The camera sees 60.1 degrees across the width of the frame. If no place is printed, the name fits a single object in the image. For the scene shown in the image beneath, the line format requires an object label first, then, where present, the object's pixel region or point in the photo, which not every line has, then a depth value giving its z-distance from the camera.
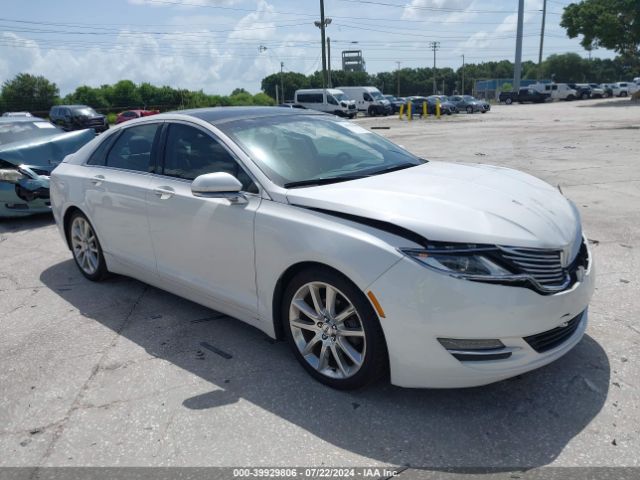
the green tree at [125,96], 57.56
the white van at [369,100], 44.31
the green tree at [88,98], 56.06
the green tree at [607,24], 43.09
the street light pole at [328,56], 48.58
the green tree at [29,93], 51.28
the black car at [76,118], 31.12
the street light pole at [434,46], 111.56
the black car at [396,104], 46.31
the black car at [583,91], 60.91
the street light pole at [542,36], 83.15
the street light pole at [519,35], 53.84
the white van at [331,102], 41.44
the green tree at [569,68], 109.19
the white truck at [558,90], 60.31
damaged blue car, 7.82
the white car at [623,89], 65.44
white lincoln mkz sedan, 2.65
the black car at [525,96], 59.38
